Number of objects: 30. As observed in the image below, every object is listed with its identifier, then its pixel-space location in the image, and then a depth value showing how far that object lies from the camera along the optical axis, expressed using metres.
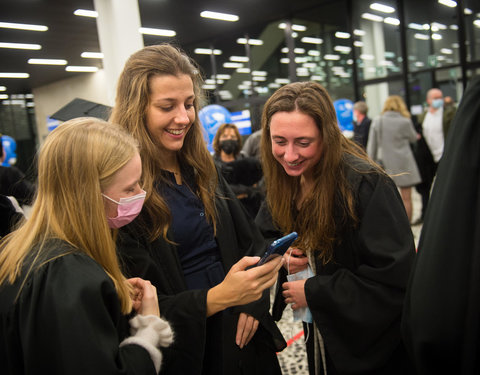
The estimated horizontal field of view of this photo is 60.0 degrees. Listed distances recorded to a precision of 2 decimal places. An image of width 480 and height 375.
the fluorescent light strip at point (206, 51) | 12.16
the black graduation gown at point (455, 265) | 0.69
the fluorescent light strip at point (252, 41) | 11.26
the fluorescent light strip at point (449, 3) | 8.26
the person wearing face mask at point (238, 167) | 4.16
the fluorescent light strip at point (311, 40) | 10.32
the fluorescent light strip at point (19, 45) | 8.41
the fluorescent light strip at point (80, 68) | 6.82
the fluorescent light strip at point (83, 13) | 6.83
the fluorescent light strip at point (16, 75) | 10.35
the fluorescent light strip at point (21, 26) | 7.53
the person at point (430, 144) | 6.18
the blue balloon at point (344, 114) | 8.27
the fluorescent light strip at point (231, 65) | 11.88
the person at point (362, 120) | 6.83
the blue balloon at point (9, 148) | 8.39
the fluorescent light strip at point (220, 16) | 9.41
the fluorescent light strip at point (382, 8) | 9.11
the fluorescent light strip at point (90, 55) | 5.27
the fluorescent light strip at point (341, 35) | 9.80
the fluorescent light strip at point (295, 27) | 10.50
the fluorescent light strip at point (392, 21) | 9.05
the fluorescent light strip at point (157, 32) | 9.72
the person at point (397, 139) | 5.75
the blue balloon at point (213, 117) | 6.03
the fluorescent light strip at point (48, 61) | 9.88
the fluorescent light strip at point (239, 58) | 11.63
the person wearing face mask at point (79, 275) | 0.91
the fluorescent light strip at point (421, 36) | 8.88
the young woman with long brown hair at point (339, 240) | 1.39
